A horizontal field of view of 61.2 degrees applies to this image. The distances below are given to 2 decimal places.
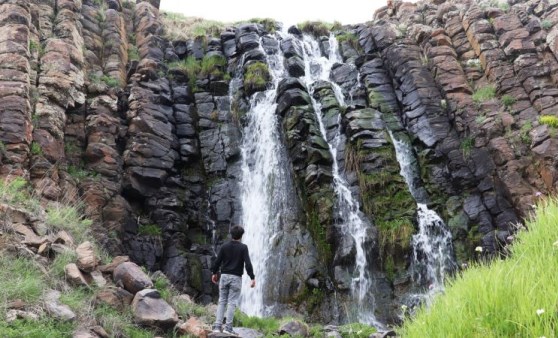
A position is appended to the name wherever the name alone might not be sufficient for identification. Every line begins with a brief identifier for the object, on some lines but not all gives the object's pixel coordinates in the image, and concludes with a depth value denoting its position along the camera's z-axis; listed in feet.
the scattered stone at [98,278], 26.37
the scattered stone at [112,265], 28.55
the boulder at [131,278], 27.20
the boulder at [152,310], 24.81
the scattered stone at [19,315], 18.90
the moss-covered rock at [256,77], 69.87
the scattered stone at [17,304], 20.02
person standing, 27.96
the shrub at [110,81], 63.62
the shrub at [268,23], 87.60
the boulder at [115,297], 24.84
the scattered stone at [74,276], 25.23
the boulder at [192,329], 24.89
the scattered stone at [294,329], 30.42
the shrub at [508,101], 59.35
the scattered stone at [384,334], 29.60
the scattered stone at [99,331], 21.66
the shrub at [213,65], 75.10
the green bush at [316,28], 88.33
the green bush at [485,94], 61.82
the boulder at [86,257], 26.84
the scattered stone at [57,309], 21.02
